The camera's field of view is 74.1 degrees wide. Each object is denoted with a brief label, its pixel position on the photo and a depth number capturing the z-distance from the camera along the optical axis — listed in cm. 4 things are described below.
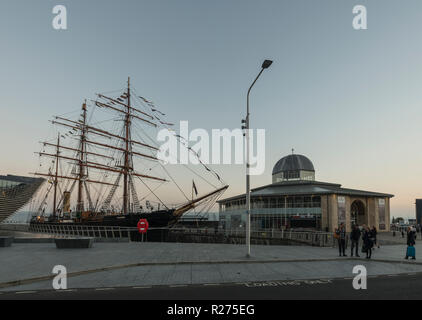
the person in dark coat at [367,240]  1490
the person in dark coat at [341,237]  1571
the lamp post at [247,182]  1452
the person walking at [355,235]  1525
